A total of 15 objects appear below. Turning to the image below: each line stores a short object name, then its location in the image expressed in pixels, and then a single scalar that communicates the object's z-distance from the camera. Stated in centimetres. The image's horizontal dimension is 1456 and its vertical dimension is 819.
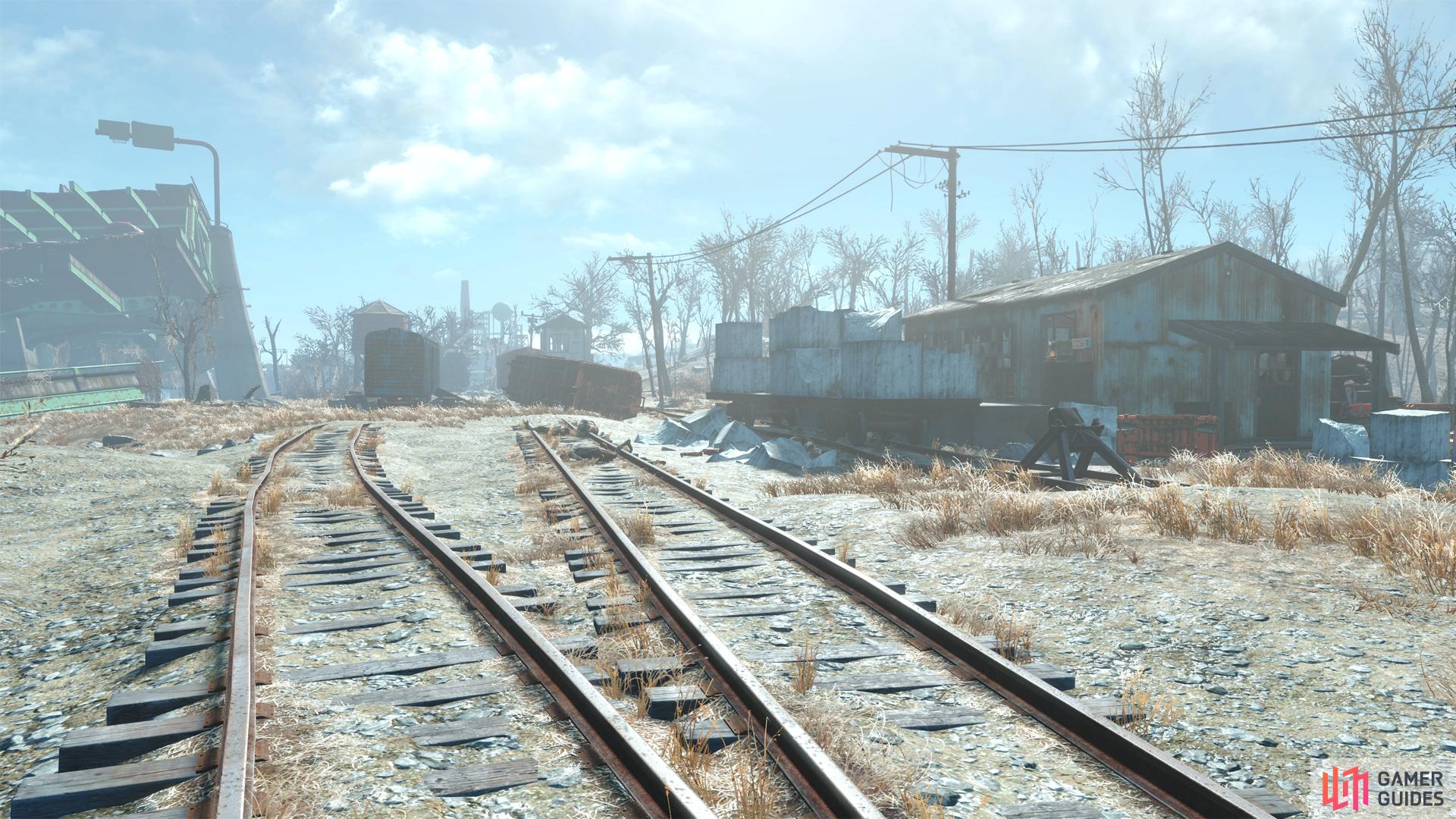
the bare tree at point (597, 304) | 8600
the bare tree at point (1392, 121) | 3162
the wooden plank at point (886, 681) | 364
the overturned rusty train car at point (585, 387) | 3044
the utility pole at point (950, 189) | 2577
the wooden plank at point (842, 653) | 402
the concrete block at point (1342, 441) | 1400
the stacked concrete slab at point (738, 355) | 2275
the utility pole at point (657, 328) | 4550
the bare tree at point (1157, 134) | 3766
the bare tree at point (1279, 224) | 4984
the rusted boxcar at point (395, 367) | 3359
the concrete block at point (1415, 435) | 1280
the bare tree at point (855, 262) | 8075
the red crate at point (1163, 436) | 1571
